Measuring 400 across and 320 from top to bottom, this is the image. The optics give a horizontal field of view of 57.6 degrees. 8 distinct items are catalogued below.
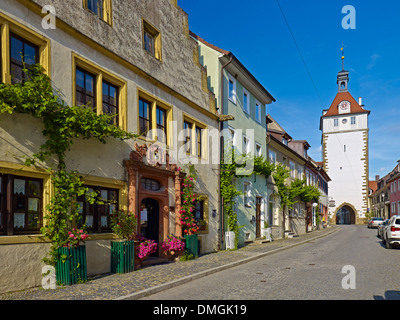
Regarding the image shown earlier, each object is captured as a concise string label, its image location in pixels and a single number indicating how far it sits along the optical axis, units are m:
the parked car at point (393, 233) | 17.25
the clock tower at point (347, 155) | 63.62
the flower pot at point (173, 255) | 12.64
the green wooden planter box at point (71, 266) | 8.23
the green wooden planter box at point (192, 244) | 13.29
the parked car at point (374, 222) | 45.69
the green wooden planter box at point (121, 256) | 9.90
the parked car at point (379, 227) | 23.93
